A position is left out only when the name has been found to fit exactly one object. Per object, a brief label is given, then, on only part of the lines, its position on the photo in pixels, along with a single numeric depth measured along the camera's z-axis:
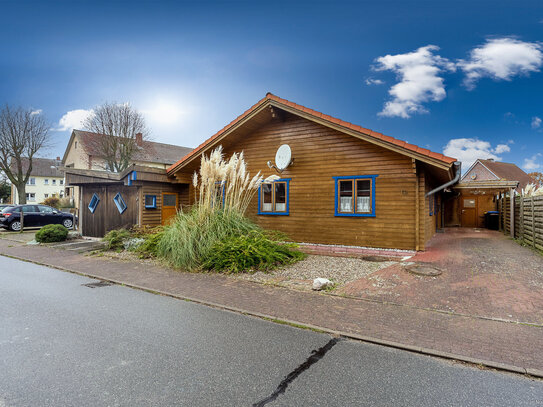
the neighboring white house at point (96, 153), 29.03
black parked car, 17.02
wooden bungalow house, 9.54
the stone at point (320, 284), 5.64
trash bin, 19.41
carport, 21.47
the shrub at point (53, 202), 31.99
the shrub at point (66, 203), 31.34
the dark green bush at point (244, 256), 7.16
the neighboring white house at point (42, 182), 48.12
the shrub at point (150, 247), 8.90
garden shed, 12.24
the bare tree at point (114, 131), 27.42
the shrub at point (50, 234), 12.27
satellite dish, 11.38
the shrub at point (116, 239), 10.48
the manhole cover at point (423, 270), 6.68
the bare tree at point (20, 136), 26.94
